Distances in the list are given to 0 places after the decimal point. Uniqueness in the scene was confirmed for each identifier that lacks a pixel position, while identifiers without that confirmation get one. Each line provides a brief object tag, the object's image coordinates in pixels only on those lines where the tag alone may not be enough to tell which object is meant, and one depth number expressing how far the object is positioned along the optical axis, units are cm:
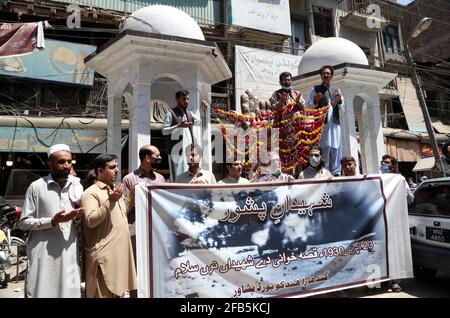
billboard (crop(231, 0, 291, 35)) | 1597
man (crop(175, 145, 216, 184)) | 432
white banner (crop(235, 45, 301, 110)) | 1573
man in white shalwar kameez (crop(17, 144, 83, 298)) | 281
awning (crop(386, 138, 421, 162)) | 1867
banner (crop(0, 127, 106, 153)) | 1170
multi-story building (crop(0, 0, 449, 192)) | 1269
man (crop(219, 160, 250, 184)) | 438
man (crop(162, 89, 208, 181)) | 509
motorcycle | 537
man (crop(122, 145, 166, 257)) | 370
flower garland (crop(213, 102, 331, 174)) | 566
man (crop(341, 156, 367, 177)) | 458
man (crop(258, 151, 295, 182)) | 548
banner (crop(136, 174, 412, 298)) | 336
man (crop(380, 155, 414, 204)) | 630
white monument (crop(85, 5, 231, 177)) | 534
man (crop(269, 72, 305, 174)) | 573
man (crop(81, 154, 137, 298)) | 295
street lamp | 1322
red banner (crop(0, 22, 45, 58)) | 1052
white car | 418
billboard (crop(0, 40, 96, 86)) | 1229
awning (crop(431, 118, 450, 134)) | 2145
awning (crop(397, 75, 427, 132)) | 2045
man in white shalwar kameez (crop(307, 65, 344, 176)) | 588
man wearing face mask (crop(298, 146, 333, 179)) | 450
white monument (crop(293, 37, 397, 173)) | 686
